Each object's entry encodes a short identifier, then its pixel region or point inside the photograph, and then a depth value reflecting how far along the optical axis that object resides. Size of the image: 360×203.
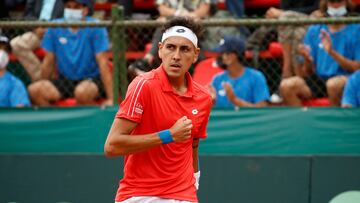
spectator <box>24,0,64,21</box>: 18.23
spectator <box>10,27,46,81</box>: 16.78
